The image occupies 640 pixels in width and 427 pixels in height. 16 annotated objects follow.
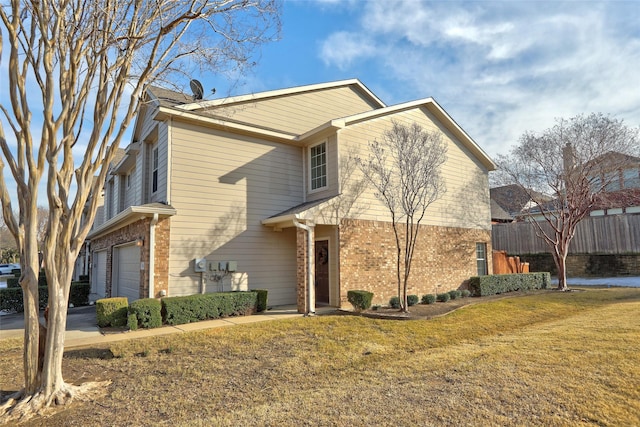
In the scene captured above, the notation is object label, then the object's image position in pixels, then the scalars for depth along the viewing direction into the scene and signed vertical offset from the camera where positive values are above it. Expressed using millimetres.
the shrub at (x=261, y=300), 10484 -1172
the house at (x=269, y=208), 10297 +1495
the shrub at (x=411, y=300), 11172 -1354
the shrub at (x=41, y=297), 12508 -1135
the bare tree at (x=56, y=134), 4375 +1590
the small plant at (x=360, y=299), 10125 -1169
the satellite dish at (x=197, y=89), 13305 +6114
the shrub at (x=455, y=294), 12723 -1385
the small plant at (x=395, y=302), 10922 -1370
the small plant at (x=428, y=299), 11665 -1400
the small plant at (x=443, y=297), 12211 -1415
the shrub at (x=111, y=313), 8703 -1170
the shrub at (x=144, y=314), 8406 -1200
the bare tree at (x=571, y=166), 14984 +3502
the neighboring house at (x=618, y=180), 15148 +3159
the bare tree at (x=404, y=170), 11155 +2638
